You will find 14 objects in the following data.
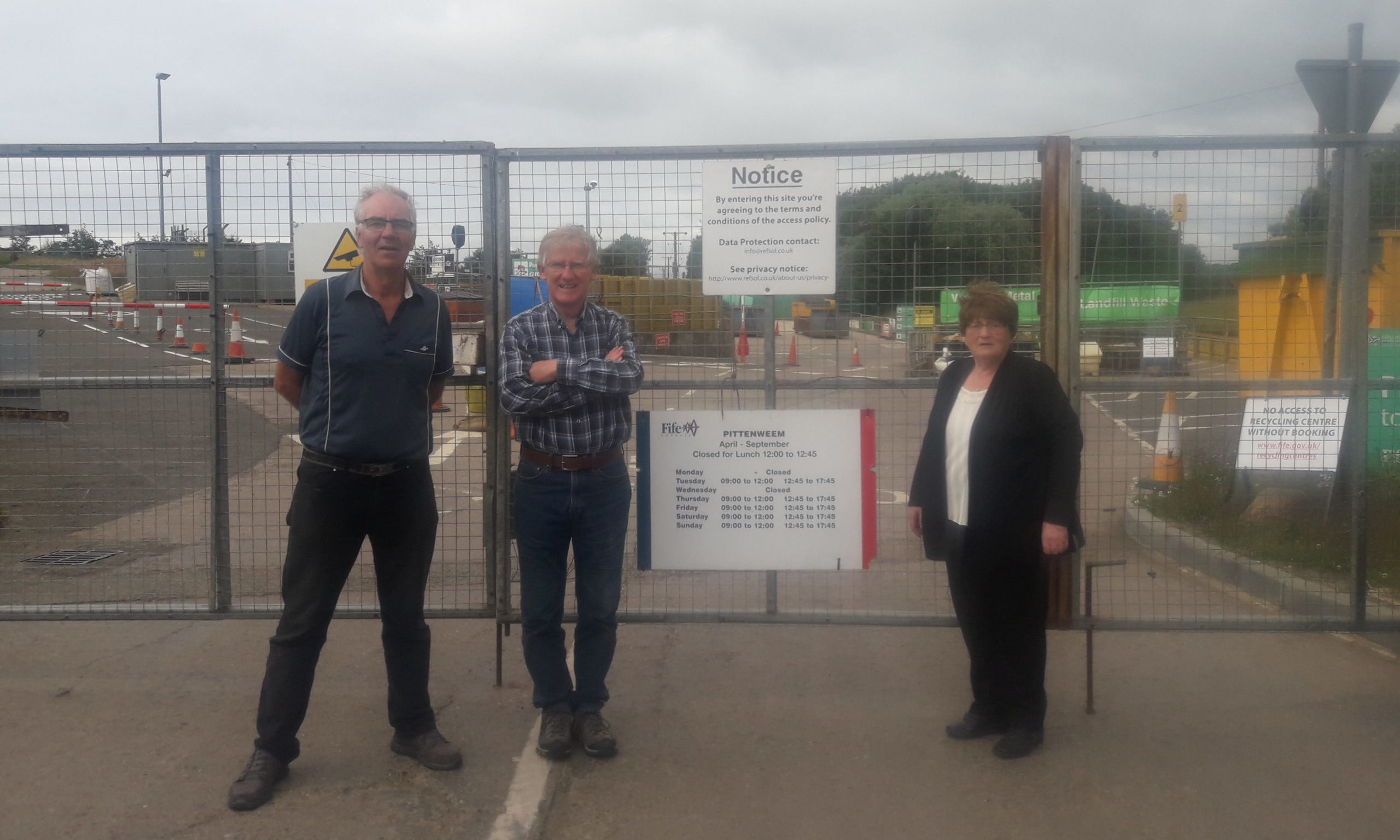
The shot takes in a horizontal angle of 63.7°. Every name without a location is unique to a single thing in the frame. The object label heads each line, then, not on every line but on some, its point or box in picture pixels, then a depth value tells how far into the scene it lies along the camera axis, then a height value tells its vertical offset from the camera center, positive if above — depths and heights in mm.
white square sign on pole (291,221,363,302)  4949 +410
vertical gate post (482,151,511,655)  4941 -135
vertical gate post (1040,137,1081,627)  4781 +356
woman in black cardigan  4250 -609
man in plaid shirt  4309 -533
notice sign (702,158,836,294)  4852 +507
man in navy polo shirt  3984 -345
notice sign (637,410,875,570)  4992 -652
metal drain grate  7531 -1444
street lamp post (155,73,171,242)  5035 +759
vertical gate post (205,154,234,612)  5027 -369
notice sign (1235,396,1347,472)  4996 -400
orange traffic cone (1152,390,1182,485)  6480 -682
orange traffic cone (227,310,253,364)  5117 +2
